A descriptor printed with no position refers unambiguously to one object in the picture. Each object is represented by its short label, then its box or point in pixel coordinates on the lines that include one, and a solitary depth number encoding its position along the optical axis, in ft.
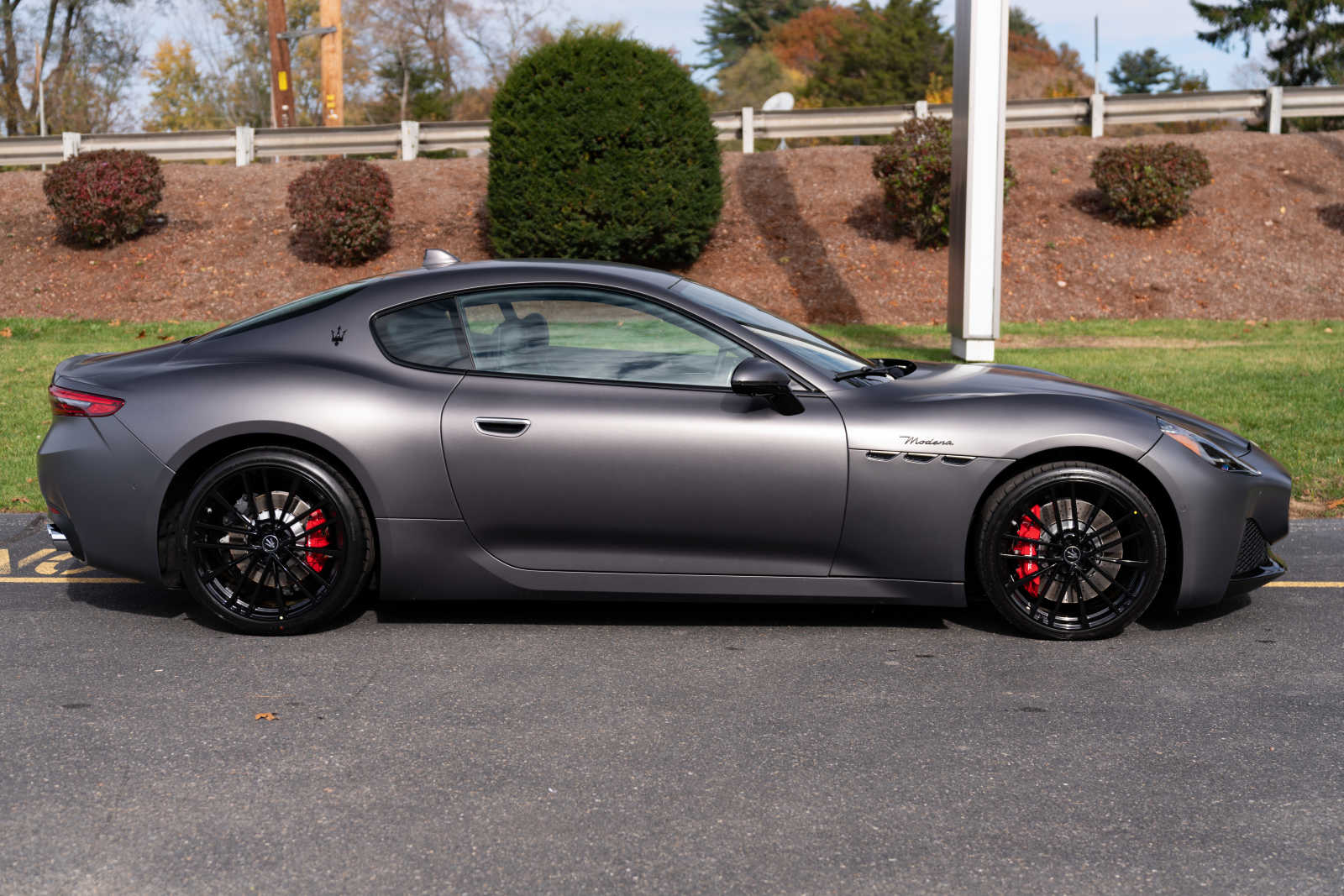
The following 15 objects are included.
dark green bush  56.95
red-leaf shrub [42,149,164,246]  65.82
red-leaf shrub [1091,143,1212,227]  63.57
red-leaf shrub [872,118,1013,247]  61.57
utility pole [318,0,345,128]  86.65
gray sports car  15.76
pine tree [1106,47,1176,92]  305.73
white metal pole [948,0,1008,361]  42.45
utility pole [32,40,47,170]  137.47
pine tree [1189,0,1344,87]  129.70
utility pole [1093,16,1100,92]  161.31
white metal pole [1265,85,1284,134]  76.23
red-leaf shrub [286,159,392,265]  62.80
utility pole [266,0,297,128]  81.20
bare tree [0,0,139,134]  146.00
